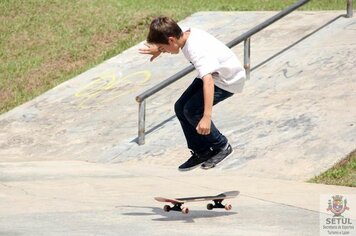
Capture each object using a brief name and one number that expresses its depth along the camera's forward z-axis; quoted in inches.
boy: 650.2
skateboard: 657.6
